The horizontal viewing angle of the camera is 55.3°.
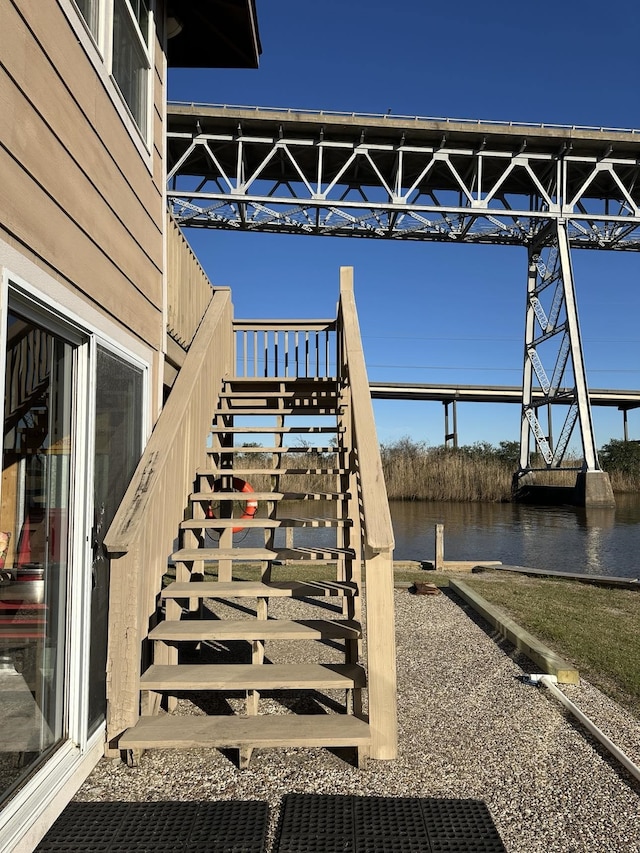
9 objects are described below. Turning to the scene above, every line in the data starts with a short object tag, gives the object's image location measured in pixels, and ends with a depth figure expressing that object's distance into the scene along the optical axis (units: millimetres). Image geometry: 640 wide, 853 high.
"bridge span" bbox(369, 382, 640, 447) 31938
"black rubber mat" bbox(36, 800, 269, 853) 2070
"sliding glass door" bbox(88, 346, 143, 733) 2939
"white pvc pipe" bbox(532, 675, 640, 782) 2629
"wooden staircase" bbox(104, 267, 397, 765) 2654
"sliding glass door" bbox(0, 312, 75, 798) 2260
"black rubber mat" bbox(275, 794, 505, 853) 2078
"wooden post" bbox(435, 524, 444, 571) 9289
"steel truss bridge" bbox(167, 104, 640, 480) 18203
